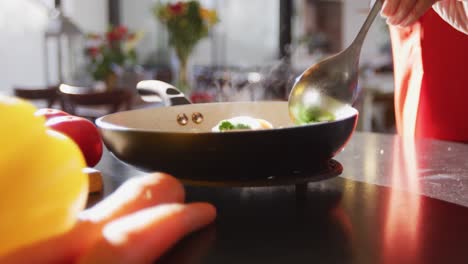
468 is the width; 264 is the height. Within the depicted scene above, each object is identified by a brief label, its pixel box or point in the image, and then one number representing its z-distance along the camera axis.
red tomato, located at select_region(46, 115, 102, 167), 0.77
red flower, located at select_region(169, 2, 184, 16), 3.45
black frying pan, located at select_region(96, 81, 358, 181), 0.58
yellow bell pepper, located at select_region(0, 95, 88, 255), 0.39
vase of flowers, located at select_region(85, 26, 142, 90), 4.12
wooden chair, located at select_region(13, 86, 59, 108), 3.69
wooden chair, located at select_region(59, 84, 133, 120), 3.27
